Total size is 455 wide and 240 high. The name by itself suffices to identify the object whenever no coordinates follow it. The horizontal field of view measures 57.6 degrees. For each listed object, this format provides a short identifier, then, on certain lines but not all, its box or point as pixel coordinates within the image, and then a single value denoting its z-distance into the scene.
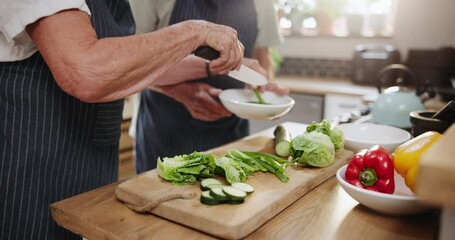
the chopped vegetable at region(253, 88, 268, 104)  1.52
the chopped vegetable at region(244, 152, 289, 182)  0.97
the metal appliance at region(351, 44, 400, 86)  3.12
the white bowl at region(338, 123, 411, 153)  1.22
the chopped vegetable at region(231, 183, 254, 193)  0.87
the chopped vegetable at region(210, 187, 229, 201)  0.81
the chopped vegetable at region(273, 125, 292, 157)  1.16
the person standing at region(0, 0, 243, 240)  0.82
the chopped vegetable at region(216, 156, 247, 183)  0.92
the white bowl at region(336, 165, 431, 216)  0.79
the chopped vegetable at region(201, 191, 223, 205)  0.81
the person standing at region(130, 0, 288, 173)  1.60
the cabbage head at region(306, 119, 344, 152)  1.15
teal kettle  1.57
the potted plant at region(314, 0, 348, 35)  3.69
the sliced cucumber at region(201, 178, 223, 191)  0.88
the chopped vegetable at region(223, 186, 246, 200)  0.81
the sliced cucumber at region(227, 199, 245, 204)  0.82
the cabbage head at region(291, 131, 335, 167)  1.03
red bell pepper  0.87
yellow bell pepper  0.81
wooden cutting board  0.76
